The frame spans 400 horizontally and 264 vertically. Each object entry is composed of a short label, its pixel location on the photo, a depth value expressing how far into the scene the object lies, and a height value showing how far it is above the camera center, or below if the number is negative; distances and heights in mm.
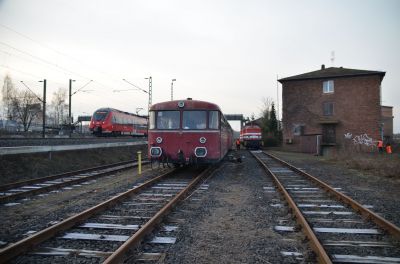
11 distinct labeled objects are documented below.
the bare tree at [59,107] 79625 +7065
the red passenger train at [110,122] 31984 +1277
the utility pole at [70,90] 34888 +5085
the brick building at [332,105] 35750 +3621
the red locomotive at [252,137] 36719 -228
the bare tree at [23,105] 58094 +5738
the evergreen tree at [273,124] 48850 +1804
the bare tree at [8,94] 59750 +7723
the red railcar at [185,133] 11523 +71
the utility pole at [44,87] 31664 +4787
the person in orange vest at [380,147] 30031 -1094
